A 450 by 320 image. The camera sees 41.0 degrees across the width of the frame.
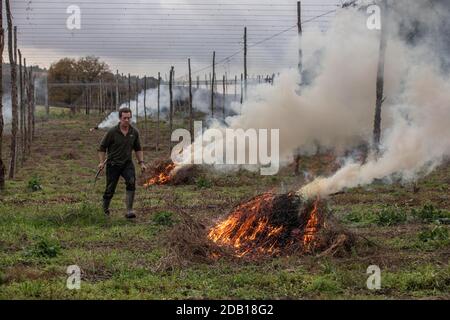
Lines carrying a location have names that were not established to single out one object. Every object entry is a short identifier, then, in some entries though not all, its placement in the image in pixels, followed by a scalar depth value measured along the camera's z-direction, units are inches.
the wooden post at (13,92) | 808.9
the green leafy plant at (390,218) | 455.8
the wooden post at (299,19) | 911.2
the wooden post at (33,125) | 1404.5
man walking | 487.8
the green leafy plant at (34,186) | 675.6
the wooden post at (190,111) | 1151.0
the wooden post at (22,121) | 1046.9
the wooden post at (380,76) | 728.8
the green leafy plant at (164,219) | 450.6
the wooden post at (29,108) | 1143.8
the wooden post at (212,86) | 1281.6
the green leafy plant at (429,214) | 467.2
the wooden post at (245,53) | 1099.0
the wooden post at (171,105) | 1248.5
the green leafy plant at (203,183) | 728.2
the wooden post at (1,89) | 667.7
